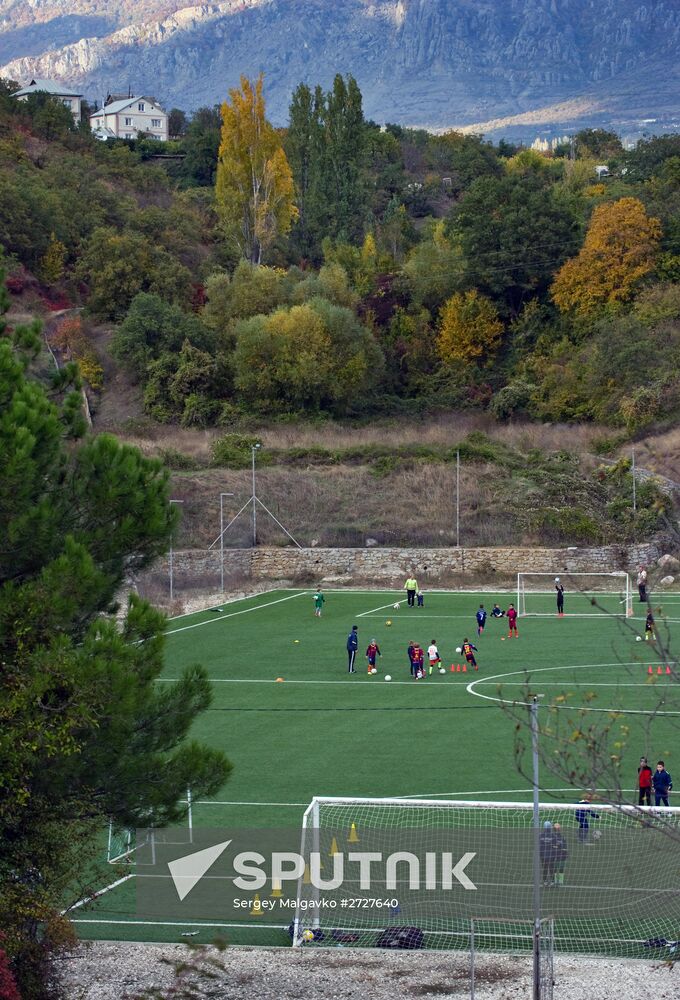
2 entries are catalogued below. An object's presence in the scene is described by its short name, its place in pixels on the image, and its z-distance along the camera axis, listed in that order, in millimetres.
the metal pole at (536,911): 13289
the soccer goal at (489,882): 17703
